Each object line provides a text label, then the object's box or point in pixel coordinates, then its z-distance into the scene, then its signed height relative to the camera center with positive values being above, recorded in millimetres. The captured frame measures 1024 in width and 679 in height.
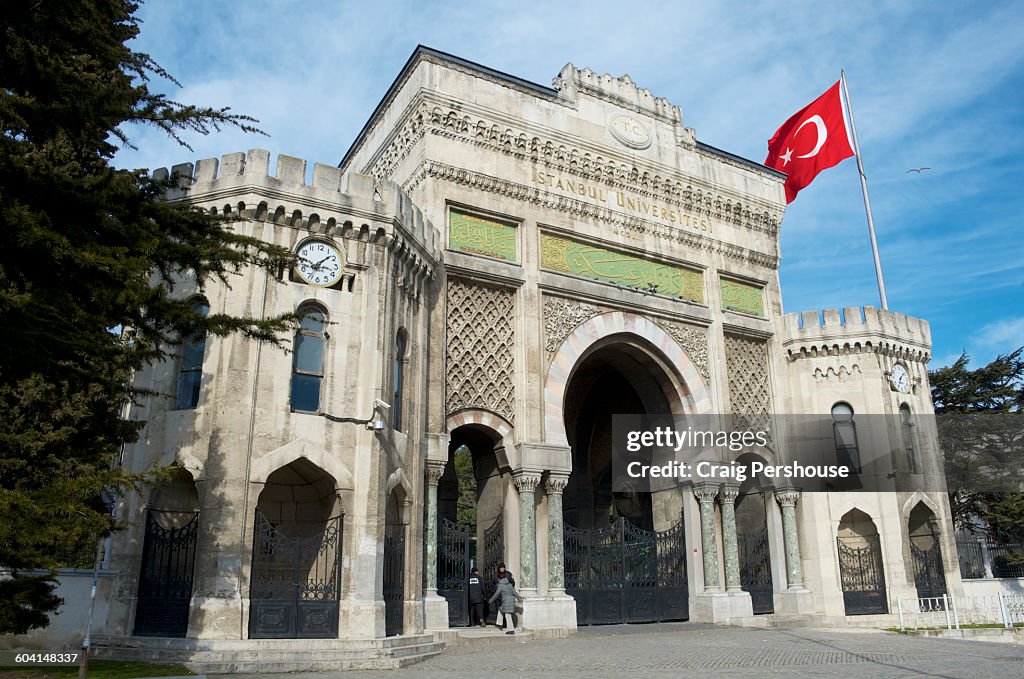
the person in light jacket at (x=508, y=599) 16906 -540
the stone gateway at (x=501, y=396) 13484 +3640
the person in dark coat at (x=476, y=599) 17969 -562
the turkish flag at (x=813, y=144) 26344 +13372
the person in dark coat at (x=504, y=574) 17344 -41
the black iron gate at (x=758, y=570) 21688 +28
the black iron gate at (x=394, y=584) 14547 -202
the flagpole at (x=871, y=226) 25000 +10287
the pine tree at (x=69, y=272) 8102 +3022
